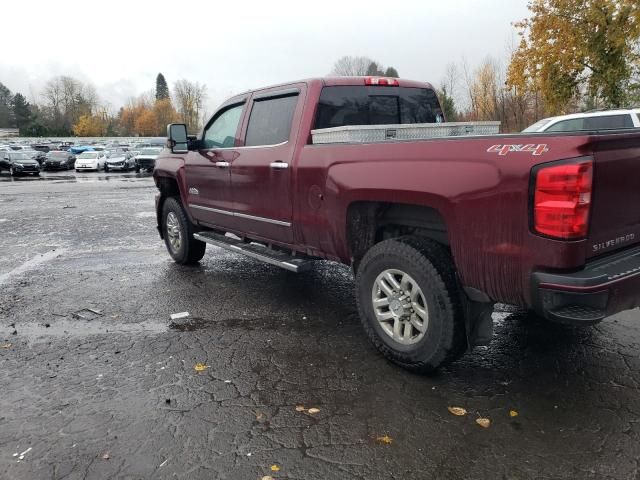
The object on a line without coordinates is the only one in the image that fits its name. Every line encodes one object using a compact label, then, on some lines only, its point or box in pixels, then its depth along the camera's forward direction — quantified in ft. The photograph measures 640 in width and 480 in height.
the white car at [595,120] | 32.48
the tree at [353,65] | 254.68
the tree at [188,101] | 357.61
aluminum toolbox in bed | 12.88
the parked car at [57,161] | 125.59
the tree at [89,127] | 335.88
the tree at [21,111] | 358.84
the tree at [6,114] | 379.14
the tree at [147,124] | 346.54
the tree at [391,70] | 225.19
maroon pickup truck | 9.00
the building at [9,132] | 340.63
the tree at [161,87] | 473.26
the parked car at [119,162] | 115.85
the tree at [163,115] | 349.41
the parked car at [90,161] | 116.88
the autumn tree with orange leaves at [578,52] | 54.90
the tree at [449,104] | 107.51
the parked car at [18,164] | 107.04
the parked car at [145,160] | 107.96
